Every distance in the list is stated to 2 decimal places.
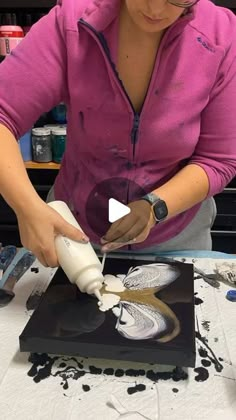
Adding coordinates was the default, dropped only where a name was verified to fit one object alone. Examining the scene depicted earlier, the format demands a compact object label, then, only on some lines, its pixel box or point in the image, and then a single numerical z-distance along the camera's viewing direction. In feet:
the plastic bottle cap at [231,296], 2.34
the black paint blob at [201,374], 1.84
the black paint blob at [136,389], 1.76
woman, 2.22
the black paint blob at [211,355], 1.90
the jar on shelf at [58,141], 5.29
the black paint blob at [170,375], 1.83
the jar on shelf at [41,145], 5.38
